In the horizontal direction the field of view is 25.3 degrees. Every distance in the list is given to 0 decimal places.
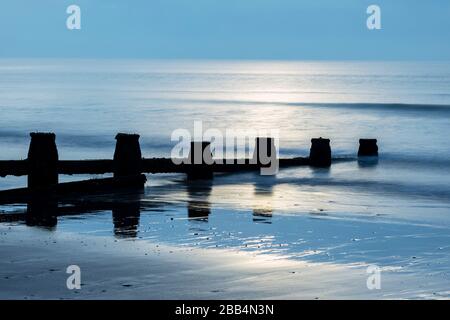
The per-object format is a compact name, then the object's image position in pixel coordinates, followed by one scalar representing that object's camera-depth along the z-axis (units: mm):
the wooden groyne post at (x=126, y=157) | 18750
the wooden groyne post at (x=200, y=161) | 20062
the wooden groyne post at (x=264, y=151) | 21797
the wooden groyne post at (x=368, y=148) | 27852
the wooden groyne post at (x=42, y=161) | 17641
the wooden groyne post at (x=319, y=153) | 23844
